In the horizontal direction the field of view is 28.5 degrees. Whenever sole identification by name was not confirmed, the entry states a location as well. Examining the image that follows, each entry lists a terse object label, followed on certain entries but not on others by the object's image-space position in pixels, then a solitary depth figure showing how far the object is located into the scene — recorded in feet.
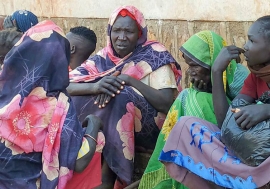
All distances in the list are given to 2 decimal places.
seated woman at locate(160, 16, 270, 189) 9.96
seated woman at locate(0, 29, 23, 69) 12.58
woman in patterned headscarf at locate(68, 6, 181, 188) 14.26
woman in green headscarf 12.70
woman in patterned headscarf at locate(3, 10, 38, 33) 15.72
